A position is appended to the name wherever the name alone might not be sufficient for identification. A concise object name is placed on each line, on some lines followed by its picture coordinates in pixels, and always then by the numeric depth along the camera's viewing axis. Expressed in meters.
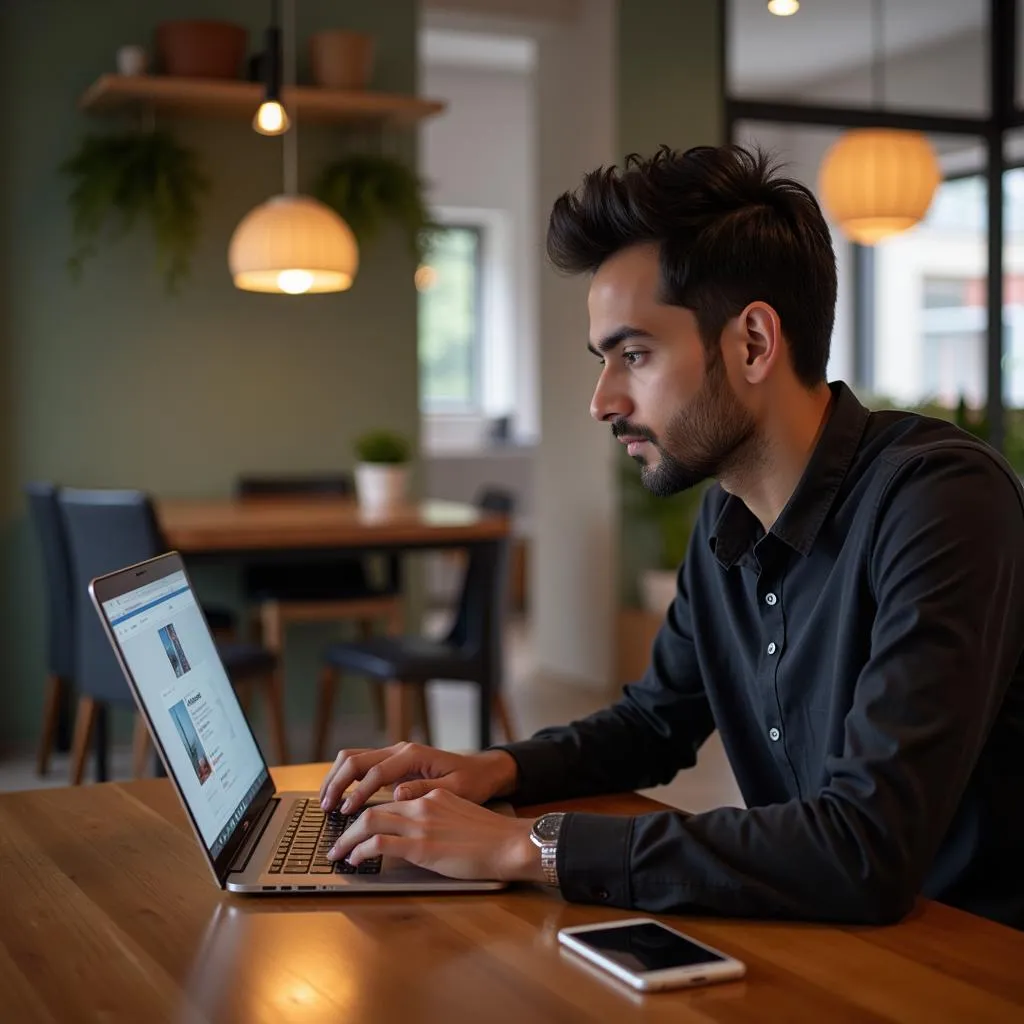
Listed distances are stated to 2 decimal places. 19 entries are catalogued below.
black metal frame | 5.65
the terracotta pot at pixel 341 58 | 4.83
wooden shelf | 4.56
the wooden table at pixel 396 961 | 0.94
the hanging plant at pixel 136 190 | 4.68
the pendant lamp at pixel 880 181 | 5.27
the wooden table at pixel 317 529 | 3.80
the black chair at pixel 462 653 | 3.87
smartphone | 0.97
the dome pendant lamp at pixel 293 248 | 4.28
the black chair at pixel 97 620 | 3.55
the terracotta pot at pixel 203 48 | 4.66
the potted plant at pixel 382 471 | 4.46
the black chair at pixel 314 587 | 4.36
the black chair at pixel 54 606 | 4.12
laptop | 1.17
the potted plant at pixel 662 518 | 5.46
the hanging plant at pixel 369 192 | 4.98
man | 1.15
